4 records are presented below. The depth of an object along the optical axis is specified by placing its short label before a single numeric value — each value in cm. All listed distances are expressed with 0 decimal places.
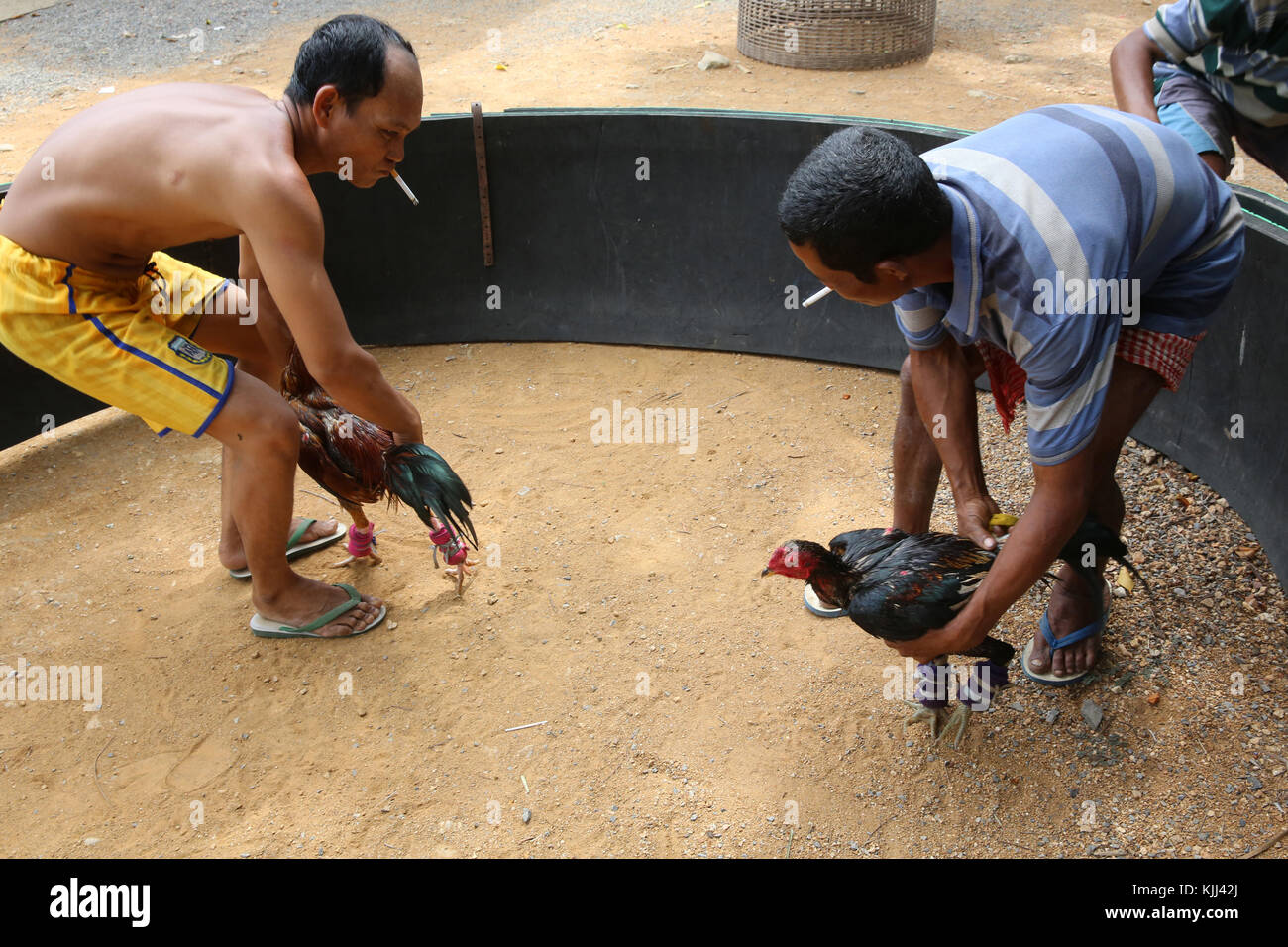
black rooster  279
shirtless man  296
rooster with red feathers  354
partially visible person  351
